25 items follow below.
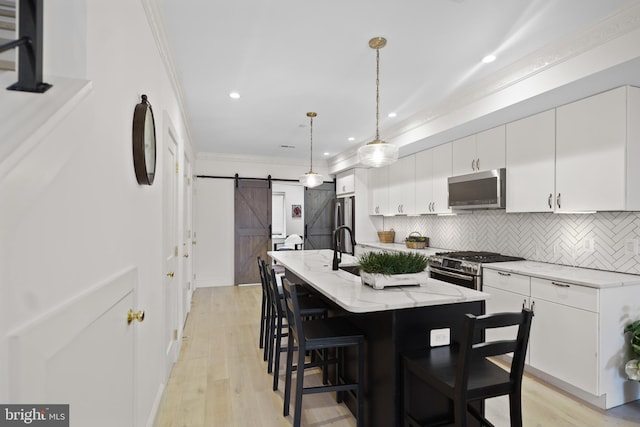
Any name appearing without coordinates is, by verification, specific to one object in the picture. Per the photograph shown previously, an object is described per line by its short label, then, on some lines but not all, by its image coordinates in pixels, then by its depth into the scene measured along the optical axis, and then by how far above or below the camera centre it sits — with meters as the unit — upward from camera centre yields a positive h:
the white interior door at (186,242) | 3.94 -0.43
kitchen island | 1.72 -0.65
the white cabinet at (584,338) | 2.30 -0.97
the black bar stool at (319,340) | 1.91 -0.78
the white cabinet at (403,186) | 4.97 +0.41
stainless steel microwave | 3.42 +0.25
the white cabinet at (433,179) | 4.27 +0.46
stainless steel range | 3.26 -0.60
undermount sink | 2.90 -0.53
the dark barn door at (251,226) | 6.55 -0.31
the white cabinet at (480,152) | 3.47 +0.70
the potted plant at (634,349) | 2.27 -1.00
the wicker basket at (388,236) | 5.87 -0.46
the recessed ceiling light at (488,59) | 2.64 +1.29
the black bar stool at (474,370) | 1.36 -0.76
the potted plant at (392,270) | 1.95 -0.36
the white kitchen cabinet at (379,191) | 5.71 +0.38
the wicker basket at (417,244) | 4.93 -0.52
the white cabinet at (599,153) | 2.42 +0.48
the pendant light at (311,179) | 4.59 +0.46
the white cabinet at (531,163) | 2.96 +0.48
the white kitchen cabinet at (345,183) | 6.27 +0.59
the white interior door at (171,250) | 2.55 -0.35
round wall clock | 1.66 +0.37
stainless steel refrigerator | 6.27 -0.12
